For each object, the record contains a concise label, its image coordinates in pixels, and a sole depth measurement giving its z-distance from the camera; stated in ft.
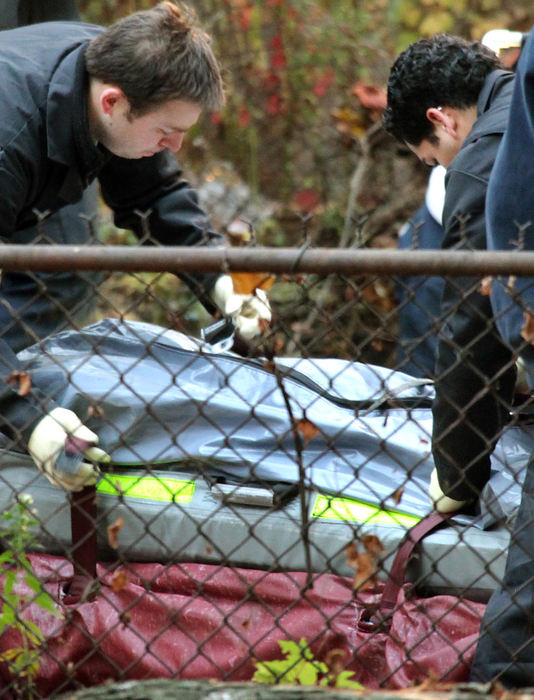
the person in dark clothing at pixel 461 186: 30.24
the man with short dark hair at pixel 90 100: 31.30
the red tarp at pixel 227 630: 30.12
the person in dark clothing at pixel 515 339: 29.66
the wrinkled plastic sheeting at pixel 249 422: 30.78
